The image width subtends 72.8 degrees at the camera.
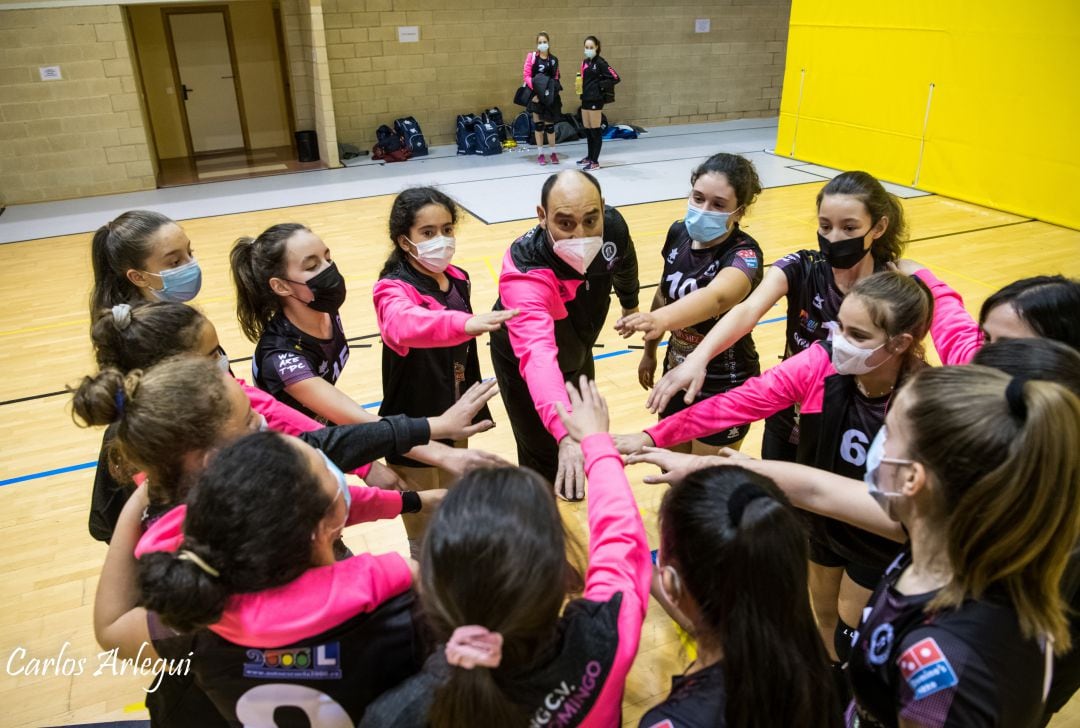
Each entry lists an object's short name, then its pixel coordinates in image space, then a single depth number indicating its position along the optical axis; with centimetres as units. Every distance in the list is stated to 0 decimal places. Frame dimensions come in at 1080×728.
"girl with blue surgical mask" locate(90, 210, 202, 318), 275
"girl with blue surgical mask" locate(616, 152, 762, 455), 310
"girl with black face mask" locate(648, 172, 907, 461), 275
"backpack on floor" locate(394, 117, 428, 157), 1220
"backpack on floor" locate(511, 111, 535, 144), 1290
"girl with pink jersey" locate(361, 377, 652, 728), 122
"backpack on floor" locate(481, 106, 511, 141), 1277
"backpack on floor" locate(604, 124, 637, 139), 1359
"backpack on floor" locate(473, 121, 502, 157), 1229
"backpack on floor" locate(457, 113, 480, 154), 1239
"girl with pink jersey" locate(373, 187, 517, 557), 279
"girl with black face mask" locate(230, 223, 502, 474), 253
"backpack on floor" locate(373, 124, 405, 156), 1208
